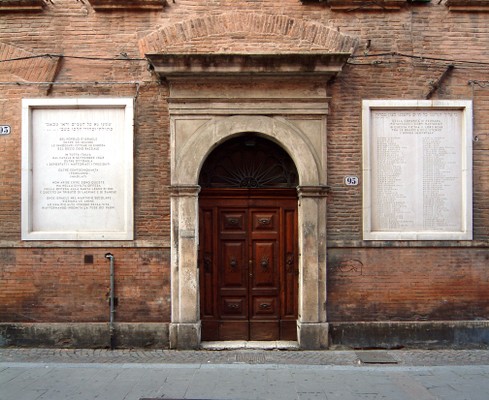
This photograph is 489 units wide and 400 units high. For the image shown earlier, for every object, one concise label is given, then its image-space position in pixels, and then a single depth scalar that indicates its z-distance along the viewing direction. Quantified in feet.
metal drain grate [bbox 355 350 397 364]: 24.30
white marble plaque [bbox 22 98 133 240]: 26.58
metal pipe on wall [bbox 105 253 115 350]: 26.05
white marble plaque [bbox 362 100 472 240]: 26.84
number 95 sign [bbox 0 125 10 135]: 26.84
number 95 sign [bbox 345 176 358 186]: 26.63
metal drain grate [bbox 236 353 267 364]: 24.25
